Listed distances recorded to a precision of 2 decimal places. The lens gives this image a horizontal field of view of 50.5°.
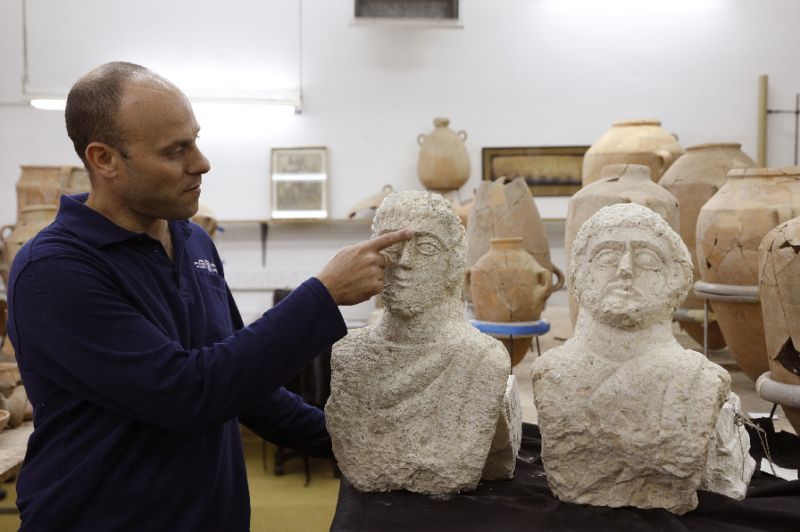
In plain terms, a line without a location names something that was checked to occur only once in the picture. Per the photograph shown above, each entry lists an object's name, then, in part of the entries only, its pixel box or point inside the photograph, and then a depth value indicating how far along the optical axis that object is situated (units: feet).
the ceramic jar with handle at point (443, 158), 24.53
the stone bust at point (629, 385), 7.10
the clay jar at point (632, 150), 17.31
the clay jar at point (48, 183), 22.00
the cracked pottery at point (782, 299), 9.57
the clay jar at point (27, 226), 19.54
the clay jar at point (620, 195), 12.60
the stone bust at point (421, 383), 7.64
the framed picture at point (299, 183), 25.46
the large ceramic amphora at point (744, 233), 12.25
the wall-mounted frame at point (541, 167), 25.71
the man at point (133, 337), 6.10
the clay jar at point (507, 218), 17.07
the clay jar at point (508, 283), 14.70
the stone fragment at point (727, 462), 7.67
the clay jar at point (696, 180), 16.21
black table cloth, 6.87
